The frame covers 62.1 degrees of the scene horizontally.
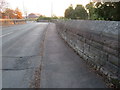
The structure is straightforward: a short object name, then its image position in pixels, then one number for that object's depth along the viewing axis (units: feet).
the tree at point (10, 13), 125.64
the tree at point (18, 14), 152.23
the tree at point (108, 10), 14.10
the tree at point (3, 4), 103.38
